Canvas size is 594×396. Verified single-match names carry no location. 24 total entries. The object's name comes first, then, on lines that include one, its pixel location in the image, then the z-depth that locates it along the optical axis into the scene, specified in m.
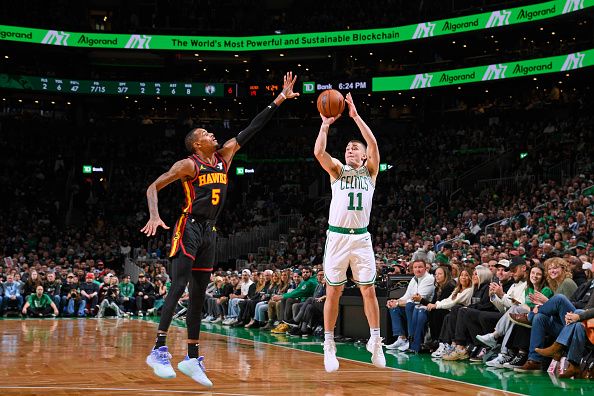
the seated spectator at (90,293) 21.30
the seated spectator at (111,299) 21.03
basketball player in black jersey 6.81
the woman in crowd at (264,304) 16.88
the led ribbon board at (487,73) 27.92
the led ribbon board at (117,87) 34.50
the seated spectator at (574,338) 8.28
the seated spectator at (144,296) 21.84
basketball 7.45
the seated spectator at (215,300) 19.28
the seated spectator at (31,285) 20.64
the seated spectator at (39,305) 20.38
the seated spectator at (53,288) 20.88
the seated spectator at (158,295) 21.88
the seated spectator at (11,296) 20.39
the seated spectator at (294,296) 15.22
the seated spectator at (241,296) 17.88
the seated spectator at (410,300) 11.35
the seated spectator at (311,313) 14.53
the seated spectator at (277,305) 16.38
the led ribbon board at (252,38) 31.72
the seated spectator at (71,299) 20.91
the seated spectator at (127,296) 21.80
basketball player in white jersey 7.50
